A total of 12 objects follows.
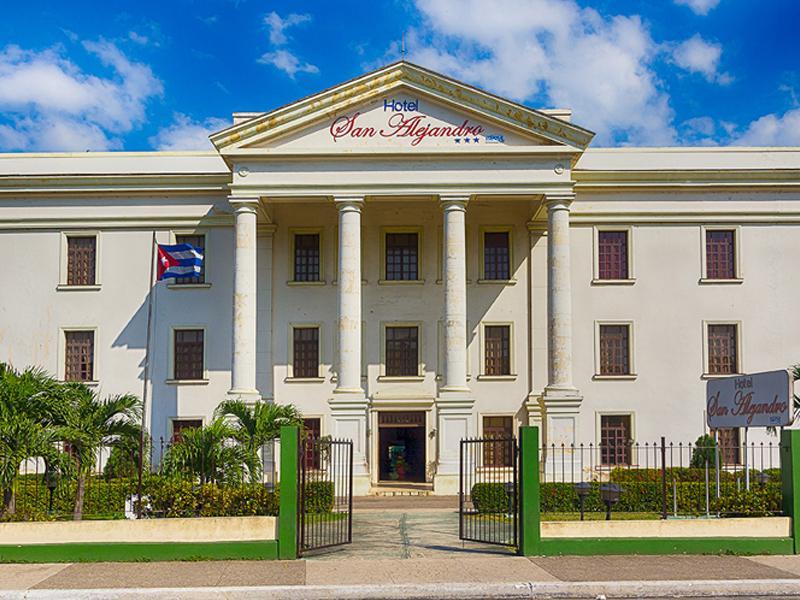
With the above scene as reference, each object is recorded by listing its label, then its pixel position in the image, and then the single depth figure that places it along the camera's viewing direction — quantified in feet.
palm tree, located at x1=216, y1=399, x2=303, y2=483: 83.92
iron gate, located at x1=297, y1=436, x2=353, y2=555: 55.83
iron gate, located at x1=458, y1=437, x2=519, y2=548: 61.41
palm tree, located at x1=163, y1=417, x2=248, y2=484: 70.38
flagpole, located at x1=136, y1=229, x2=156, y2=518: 102.17
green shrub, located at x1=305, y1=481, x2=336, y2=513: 67.32
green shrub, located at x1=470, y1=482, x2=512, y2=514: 75.51
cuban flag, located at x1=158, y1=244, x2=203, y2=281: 101.96
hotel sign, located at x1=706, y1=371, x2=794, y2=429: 60.39
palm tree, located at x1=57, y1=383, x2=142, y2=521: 63.36
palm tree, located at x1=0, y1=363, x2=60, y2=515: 58.59
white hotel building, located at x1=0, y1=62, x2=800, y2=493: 113.70
